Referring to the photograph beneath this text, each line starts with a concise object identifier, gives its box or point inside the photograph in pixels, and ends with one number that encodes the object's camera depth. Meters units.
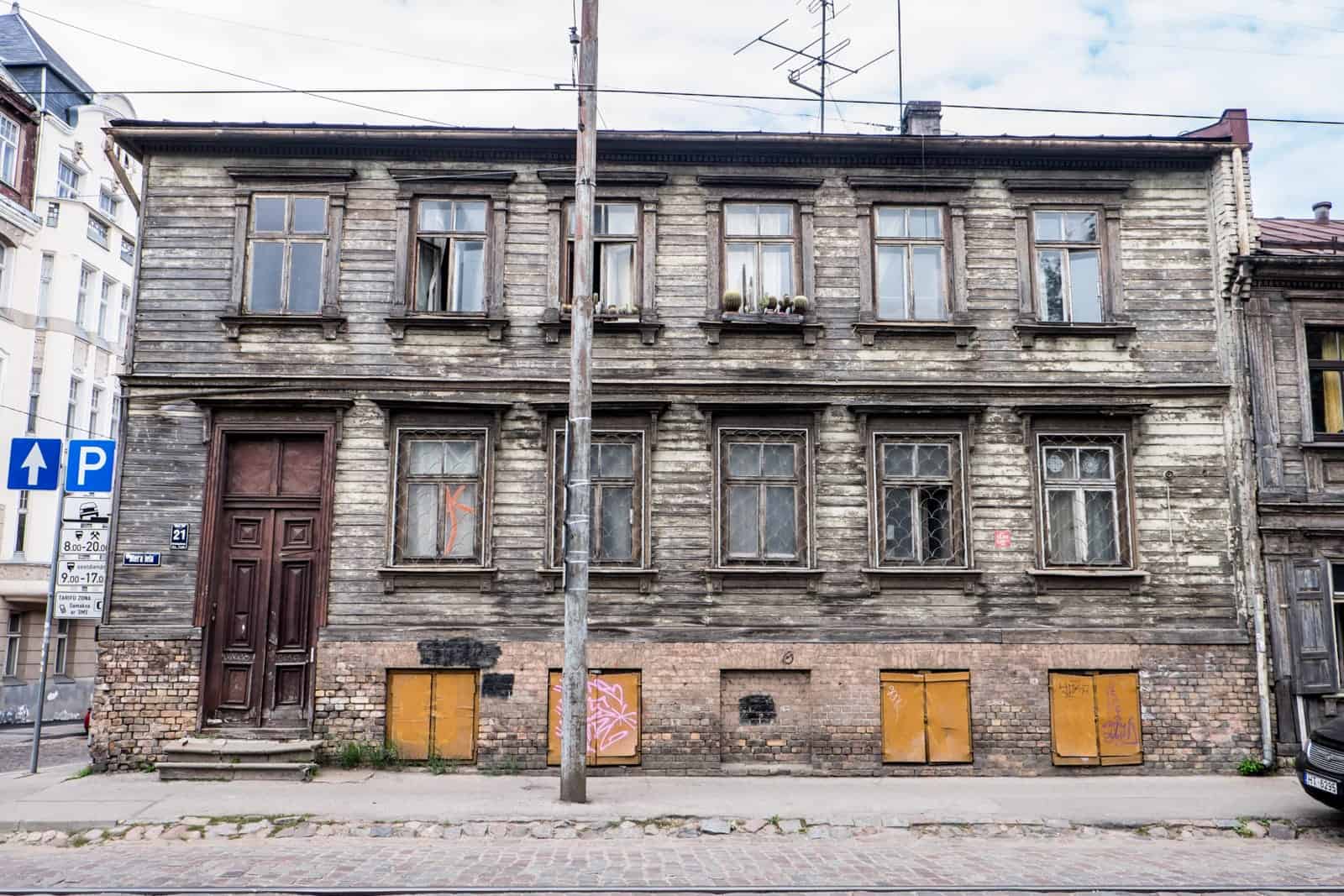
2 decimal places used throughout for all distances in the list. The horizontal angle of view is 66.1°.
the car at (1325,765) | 9.50
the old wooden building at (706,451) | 12.30
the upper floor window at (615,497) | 12.62
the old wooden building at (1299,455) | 12.45
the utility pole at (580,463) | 10.12
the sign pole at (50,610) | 11.70
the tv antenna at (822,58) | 15.98
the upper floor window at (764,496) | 12.69
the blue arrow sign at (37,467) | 11.96
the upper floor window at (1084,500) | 12.80
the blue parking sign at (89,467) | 11.89
